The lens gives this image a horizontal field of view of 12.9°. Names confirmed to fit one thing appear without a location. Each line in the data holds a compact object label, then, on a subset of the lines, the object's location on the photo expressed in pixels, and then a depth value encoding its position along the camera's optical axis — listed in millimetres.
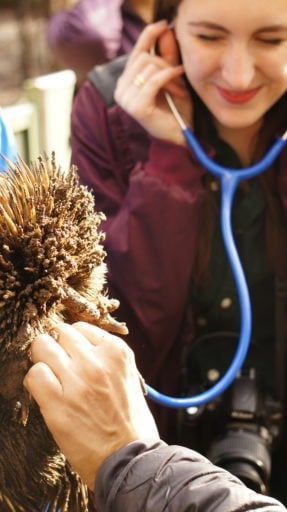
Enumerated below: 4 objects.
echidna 1082
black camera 1481
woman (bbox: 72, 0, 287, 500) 1543
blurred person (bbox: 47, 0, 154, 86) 2103
